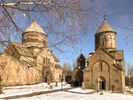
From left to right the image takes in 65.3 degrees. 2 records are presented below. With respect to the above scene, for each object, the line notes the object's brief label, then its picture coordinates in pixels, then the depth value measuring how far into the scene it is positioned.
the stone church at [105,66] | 20.54
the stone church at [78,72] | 25.64
